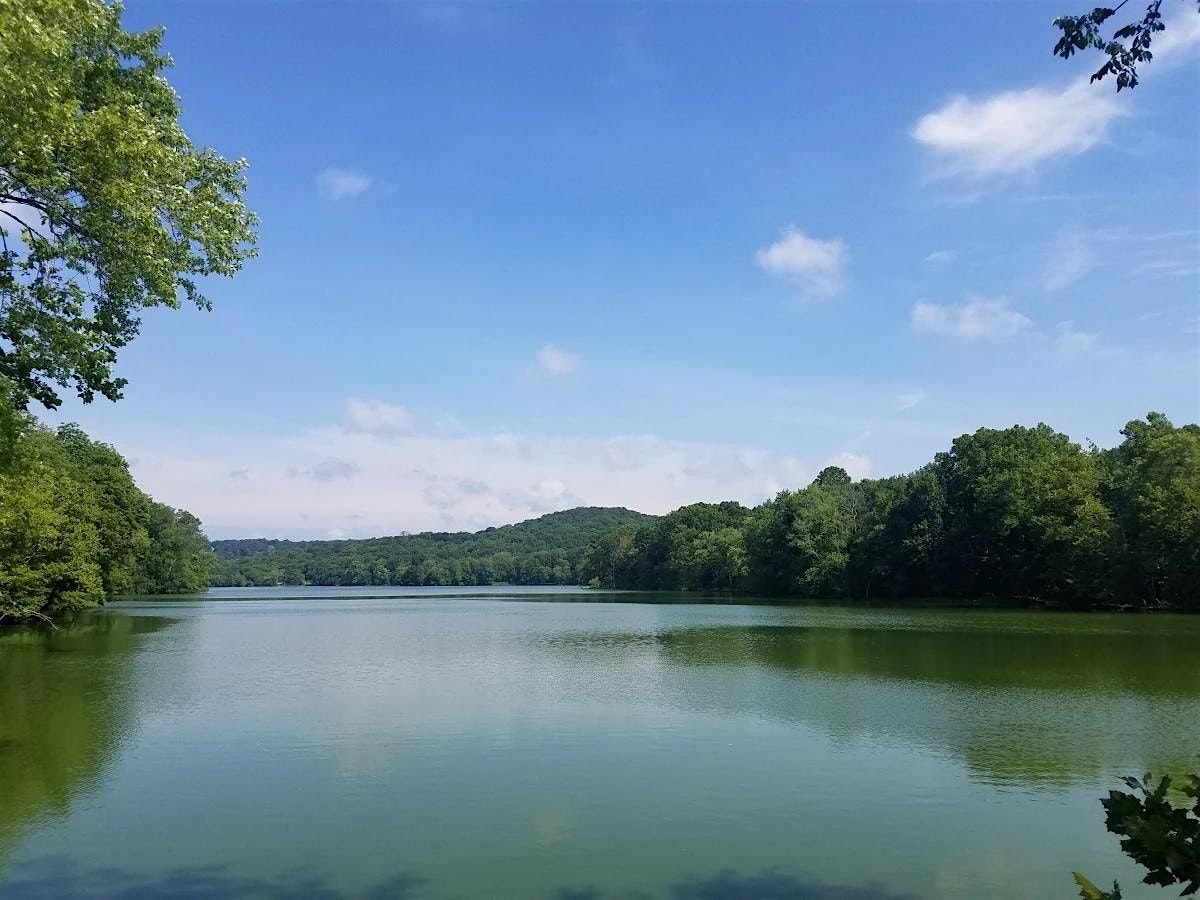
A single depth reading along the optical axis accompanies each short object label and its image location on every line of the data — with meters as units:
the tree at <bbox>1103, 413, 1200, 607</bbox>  49.16
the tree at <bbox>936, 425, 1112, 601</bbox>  56.06
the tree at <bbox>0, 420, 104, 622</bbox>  31.92
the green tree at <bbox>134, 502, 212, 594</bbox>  79.56
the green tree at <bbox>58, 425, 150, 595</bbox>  54.88
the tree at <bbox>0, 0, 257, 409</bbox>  8.45
